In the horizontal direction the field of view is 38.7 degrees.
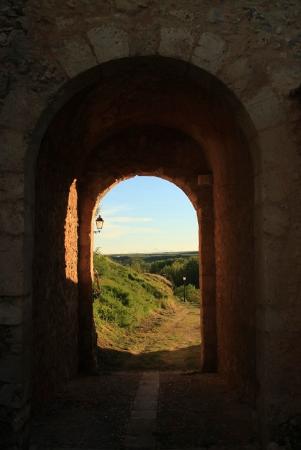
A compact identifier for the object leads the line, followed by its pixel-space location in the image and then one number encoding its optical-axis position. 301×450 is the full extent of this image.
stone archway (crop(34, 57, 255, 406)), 4.13
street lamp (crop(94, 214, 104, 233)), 7.57
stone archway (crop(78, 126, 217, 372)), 6.32
